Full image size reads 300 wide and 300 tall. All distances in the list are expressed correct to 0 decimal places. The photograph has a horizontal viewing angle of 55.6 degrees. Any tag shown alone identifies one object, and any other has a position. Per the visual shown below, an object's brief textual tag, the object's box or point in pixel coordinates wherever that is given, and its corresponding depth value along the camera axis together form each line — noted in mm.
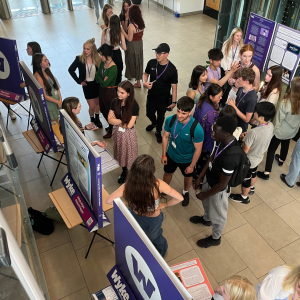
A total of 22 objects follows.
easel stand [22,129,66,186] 3897
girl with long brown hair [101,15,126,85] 5347
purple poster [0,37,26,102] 4354
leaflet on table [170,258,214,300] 2848
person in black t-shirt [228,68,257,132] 3748
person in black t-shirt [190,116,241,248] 2705
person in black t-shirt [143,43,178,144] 4359
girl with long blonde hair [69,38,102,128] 4500
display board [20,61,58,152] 3176
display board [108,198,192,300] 1468
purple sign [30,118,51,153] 3750
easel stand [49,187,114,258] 2980
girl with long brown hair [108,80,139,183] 3508
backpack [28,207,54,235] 3502
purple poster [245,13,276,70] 4957
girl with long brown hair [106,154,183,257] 2328
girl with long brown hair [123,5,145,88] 5630
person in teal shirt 3162
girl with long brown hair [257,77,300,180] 3764
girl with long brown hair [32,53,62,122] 4070
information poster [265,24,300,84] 4586
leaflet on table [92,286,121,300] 2357
